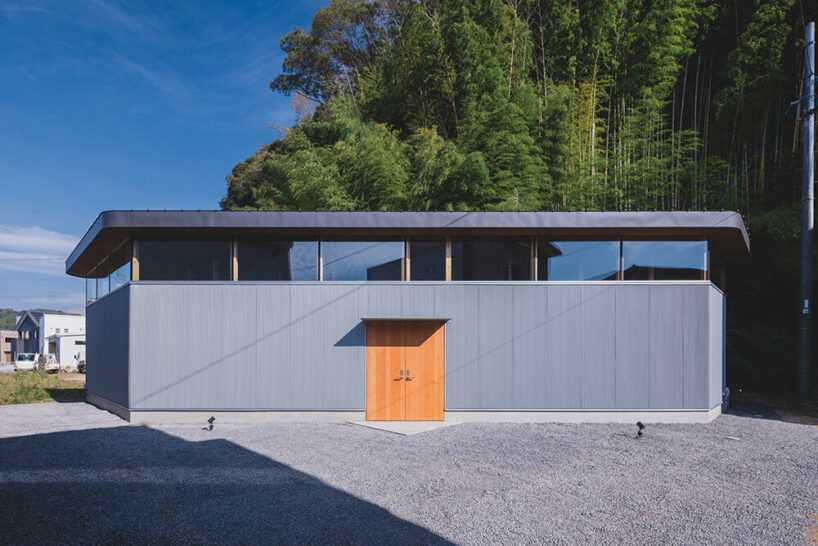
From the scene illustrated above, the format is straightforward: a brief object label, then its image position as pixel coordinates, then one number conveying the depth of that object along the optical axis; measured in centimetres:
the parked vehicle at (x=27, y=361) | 2820
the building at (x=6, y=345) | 4975
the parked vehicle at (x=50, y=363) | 2773
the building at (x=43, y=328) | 3944
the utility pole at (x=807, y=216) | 980
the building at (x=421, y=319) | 724
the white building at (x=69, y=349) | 3312
